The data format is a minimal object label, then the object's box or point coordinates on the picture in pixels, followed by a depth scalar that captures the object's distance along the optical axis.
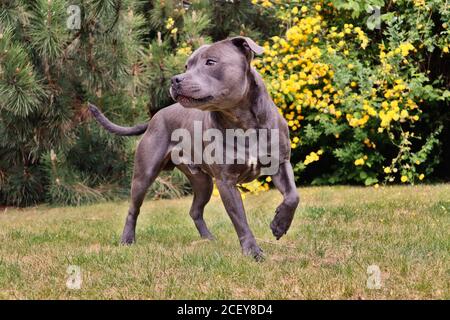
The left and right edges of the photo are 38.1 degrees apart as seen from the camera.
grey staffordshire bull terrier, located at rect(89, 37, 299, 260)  3.84
